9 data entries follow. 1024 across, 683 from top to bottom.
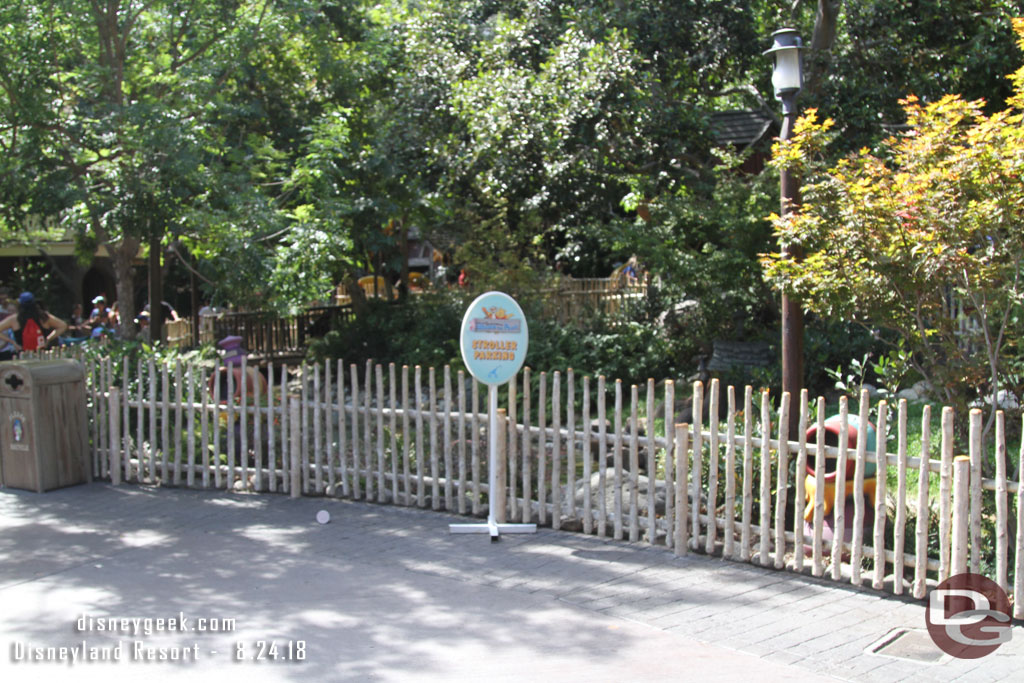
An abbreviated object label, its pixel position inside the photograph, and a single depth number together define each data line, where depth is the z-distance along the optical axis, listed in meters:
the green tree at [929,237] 5.70
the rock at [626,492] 7.34
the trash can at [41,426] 9.04
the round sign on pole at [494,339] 7.43
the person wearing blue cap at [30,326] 13.60
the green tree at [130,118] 9.91
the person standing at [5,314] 12.54
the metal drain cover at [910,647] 4.95
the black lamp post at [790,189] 7.17
